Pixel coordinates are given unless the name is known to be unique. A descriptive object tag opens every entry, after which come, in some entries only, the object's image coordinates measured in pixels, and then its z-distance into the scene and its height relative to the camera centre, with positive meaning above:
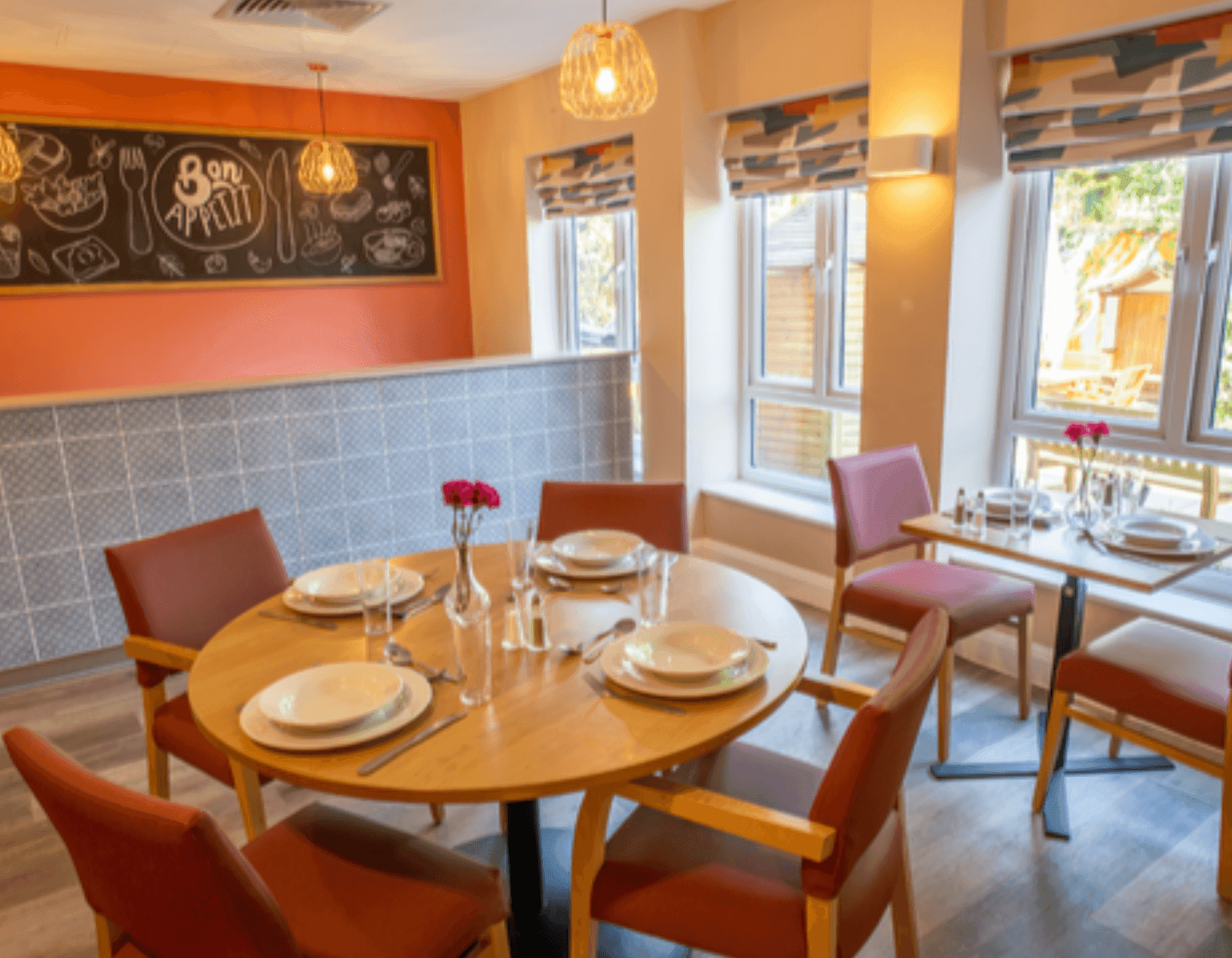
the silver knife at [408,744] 1.31 -0.66
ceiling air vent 3.41 +1.12
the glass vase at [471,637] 1.46 -0.54
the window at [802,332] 3.78 -0.17
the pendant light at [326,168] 4.39 +0.66
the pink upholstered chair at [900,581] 2.58 -0.87
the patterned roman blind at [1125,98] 2.49 +0.54
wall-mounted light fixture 2.88 +0.43
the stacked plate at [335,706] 1.37 -0.63
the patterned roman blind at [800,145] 3.36 +0.57
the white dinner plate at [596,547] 2.05 -0.58
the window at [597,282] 4.80 +0.09
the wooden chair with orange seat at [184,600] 1.93 -0.68
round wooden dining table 1.30 -0.66
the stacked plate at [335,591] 1.87 -0.60
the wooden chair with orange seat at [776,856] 1.28 -0.90
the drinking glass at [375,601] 1.69 -0.57
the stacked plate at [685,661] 1.50 -0.63
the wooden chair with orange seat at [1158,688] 1.96 -0.90
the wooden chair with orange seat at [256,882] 1.05 -0.80
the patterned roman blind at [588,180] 4.34 +0.59
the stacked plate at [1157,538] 2.21 -0.63
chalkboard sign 4.30 +0.48
